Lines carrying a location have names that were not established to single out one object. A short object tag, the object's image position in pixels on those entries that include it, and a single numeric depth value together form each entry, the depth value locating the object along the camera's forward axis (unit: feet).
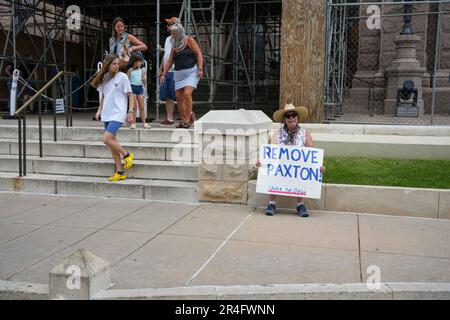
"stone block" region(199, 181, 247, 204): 22.77
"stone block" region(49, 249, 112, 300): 12.57
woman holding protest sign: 21.11
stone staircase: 23.95
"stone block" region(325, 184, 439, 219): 20.53
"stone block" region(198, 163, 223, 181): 22.86
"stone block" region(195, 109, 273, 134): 22.63
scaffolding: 48.62
